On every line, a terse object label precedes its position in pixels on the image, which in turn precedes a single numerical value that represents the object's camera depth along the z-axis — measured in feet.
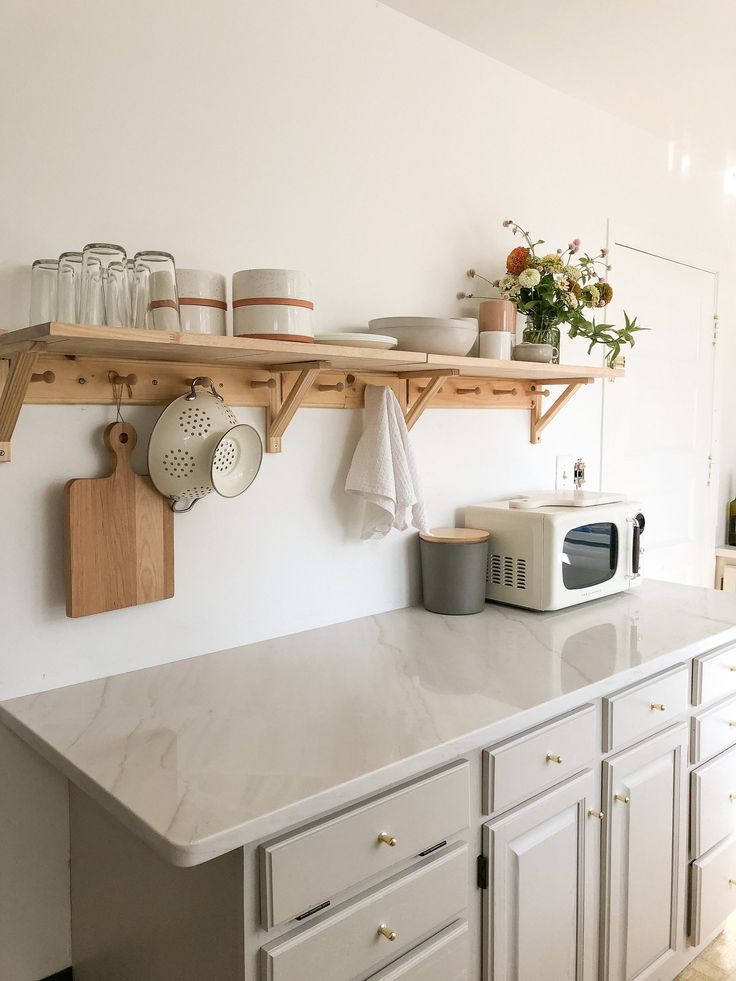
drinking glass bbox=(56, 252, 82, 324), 4.42
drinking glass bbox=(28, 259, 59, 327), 4.46
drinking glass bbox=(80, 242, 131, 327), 4.47
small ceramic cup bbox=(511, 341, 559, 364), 7.22
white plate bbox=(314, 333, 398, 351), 5.38
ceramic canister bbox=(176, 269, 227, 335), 4.85
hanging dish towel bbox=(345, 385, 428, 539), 6.21
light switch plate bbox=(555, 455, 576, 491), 8.58
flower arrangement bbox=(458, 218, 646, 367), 7.27
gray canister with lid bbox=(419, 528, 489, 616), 6.72
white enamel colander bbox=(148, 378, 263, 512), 5.13
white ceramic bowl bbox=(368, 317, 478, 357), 6.04
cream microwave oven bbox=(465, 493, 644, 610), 6.76
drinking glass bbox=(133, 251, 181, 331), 4.56
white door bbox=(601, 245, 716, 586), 9.27
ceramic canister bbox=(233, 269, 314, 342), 4.99
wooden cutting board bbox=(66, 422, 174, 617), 4.87
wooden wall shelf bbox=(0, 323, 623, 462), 4.29
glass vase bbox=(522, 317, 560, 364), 7.43
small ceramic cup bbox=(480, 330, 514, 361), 6.92
